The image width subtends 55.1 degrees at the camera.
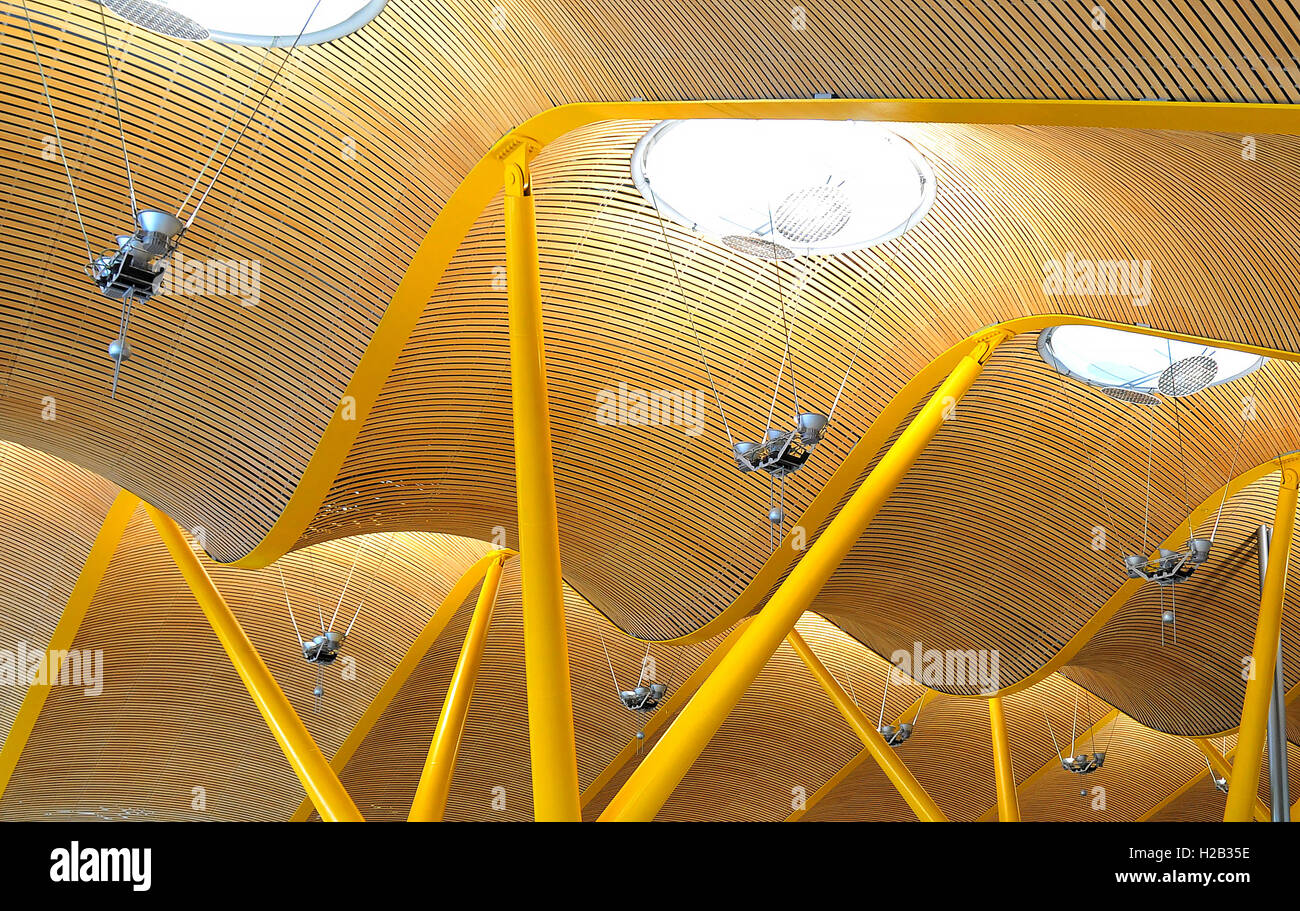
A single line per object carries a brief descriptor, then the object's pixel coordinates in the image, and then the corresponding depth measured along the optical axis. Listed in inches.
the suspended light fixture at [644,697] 1004.6
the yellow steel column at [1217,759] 1282.0
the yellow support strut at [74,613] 853.2
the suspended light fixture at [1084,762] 1304.1
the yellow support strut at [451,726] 641.0
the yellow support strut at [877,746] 1014.4
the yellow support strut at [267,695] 636.1
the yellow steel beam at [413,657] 1029.8
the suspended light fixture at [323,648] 846.5
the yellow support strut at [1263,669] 711.7
